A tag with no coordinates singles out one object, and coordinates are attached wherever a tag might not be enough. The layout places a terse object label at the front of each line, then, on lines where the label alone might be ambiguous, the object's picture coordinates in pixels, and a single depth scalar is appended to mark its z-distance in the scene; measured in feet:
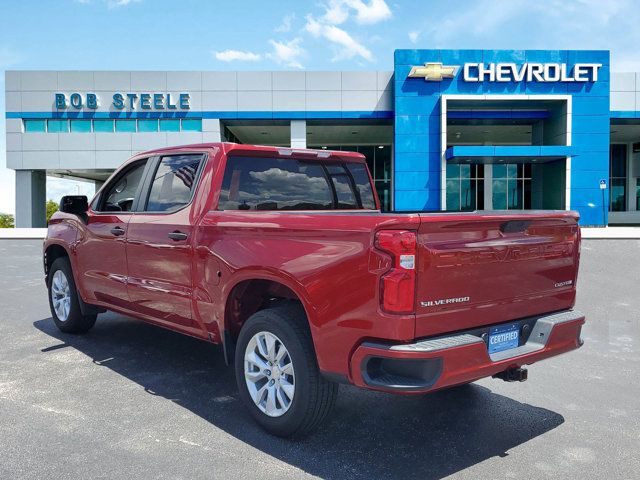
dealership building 103.40
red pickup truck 9.42
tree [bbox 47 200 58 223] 249.43
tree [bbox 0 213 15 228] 176.35
